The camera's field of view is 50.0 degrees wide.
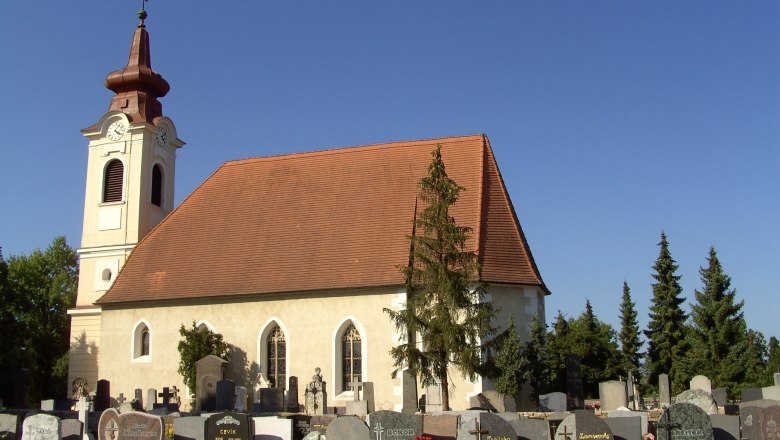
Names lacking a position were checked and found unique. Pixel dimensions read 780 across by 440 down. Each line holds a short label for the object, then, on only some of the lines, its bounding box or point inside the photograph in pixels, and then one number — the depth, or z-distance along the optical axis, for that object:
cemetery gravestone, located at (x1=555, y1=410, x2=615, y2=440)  13.03
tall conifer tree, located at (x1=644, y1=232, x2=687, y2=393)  32.34
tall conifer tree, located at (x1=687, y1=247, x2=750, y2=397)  28.38
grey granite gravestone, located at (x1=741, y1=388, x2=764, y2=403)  19.95
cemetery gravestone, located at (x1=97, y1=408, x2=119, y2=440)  14.26
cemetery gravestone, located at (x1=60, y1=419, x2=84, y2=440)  15.05
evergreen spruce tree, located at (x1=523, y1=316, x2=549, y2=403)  20.64
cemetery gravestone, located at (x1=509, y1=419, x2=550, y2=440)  13.75
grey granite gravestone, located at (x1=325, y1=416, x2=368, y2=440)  13.87
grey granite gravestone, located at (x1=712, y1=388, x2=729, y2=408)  19.66
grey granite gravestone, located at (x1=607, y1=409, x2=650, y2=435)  14.28
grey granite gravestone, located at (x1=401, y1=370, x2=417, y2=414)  18.88
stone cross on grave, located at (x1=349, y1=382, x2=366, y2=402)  19.80
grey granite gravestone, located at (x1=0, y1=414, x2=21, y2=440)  15.22
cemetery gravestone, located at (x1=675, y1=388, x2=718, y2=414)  16.25
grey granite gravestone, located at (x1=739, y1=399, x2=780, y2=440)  14.77
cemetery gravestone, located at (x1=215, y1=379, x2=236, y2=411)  19.89
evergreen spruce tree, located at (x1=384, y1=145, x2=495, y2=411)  18.05
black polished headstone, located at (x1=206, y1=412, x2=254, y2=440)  14.35
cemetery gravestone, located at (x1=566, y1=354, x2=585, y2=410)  19.72
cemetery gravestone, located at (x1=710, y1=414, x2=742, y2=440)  14.26
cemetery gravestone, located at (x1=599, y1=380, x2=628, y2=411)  18.53
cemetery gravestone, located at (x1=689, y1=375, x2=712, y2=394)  19.28
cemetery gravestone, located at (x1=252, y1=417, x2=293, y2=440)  15.12
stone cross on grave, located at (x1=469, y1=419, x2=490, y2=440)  12.86
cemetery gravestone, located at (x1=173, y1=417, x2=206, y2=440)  14.66
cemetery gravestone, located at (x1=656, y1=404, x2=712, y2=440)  13.20
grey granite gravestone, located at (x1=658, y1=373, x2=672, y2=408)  21.03
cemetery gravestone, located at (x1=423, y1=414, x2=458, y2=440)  13.95
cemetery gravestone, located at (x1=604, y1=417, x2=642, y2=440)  13.83
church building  22.28
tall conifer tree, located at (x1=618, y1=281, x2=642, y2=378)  38.16
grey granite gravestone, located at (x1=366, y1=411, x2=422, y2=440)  13.70
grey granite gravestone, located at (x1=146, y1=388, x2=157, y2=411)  21.84
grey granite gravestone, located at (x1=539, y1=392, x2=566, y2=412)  19.11
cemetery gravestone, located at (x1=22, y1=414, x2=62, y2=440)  14.56
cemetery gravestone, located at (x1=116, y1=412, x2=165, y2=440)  13.98
